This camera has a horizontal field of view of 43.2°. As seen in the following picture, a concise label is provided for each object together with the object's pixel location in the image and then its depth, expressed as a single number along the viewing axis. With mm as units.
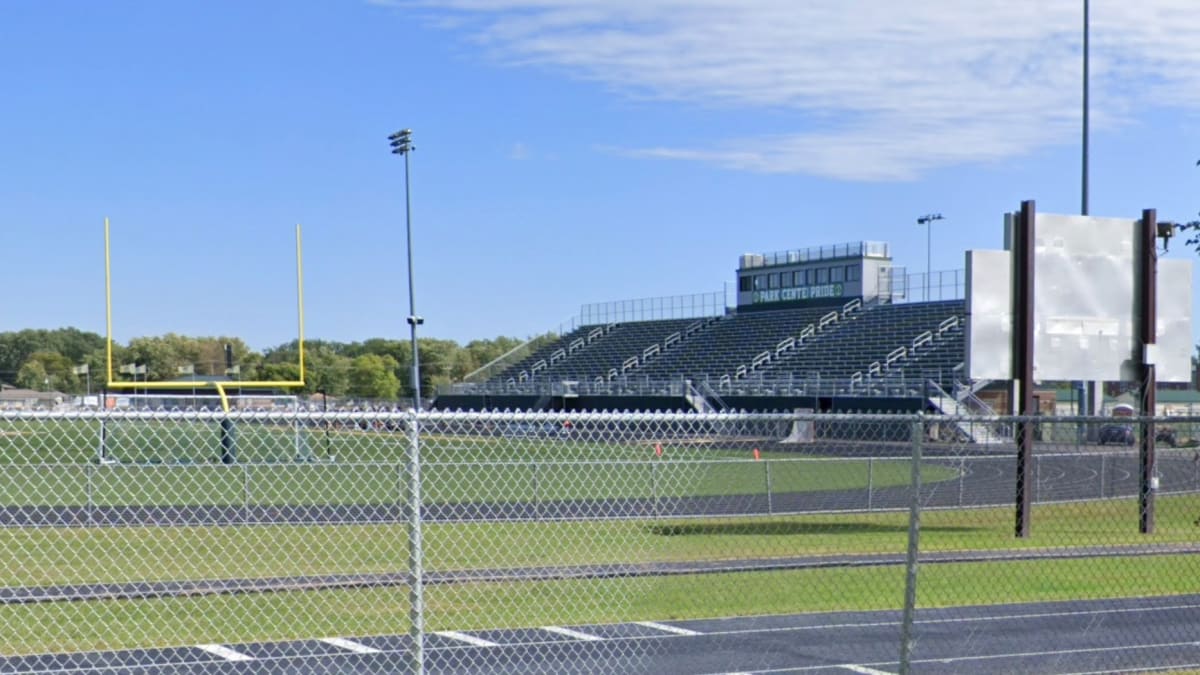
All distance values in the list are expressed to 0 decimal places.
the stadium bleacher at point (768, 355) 61312
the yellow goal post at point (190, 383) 38656
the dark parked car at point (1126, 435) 36681
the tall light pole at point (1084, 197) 35344
